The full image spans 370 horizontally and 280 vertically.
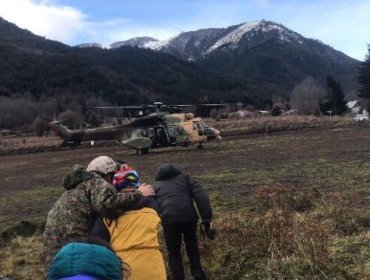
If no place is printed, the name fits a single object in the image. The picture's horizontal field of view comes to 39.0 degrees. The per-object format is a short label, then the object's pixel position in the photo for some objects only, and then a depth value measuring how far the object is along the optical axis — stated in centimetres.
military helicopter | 2877
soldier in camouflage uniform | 473
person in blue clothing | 203
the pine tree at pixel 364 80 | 7000
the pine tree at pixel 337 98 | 6825
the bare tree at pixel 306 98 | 7857
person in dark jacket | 616
